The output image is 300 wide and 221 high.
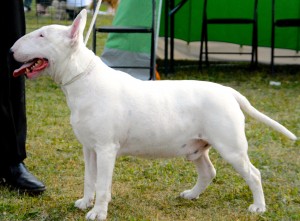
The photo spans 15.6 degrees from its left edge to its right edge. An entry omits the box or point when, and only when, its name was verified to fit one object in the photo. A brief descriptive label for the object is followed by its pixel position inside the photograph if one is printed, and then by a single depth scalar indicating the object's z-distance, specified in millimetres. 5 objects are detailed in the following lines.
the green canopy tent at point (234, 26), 17188
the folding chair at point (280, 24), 15568
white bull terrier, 5727
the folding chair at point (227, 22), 16078
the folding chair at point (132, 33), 13622
